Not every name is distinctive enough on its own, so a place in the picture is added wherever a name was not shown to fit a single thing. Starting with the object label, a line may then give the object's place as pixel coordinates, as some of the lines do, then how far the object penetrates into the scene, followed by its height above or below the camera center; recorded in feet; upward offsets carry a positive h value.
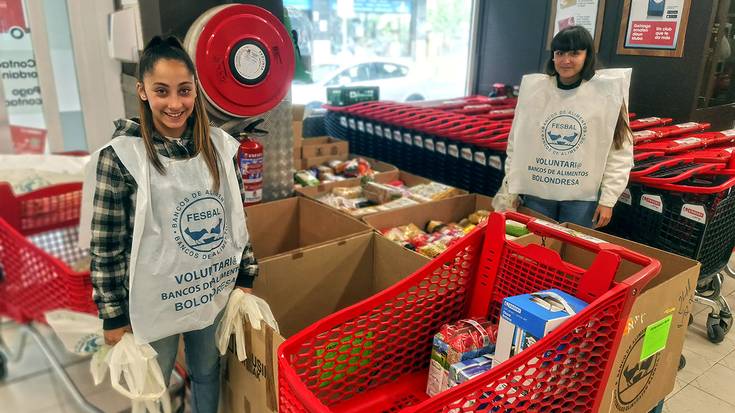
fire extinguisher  7.50 -1.63
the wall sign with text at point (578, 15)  12.17 +0.79
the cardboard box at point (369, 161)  11.08 -2.46
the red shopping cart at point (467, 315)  3.55 -2.18
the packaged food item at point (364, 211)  8.09 -2.53
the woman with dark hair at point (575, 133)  7.02 -1.12
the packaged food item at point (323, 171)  10.64 -2.52
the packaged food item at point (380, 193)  9.18 -2.50
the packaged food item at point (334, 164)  11.00 -2.45
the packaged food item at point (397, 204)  8.49 -2.52
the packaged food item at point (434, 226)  8.50 -2.79
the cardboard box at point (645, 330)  5.04 -2.72
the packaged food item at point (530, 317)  3.97 -1.97
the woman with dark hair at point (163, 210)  4.38 -1.41
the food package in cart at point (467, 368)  4.33 -2.58
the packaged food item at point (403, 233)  7.91 -2.76
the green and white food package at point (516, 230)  7.06 -2.35
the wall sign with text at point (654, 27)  10.46 +0.47
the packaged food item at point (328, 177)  10.29 -2.55
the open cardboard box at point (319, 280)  5.85 -2.97
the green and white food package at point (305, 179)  9.80 -2.47
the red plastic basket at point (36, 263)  5.56 -2.40
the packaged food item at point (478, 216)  8.67 -2.69
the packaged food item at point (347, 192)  9.37 -2.55
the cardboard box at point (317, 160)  11.16 -2.44
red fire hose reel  6.21 -0.20
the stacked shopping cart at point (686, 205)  7.16 -2.06
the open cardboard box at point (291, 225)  7.97 -2.74
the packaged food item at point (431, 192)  9.13 -2.49
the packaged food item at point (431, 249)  7.50 -2.81
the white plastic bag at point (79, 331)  5.51 -2.95
